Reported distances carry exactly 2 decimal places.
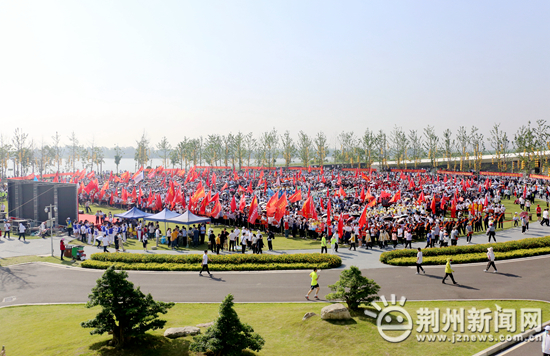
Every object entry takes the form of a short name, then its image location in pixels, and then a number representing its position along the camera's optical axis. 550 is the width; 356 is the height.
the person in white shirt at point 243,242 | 22.83
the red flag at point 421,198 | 32.66
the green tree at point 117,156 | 97.03
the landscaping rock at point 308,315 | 11.43
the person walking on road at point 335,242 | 23.05
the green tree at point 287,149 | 106.45
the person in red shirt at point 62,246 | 21.95
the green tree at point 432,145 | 92.52
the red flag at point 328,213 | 25.86
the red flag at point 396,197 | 33.00
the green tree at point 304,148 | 106.18
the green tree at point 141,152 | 107.83
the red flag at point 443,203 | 31.63
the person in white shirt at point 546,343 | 9.05
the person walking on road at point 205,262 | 18.73
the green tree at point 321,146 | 107.12
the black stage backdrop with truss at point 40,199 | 31.72
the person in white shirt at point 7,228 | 28.55
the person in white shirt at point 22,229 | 28.14
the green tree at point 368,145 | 96.69
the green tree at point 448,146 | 90.39
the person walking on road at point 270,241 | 23.53
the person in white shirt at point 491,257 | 17.67
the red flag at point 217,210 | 30.52
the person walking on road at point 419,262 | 18.16
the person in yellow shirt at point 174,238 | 24.61
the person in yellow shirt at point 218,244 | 22.69
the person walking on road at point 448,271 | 16.36
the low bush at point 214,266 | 19.56
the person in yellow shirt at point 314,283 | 14.86
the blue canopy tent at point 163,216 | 26.16
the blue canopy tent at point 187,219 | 25.28
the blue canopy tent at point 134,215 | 27.64
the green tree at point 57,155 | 107.45
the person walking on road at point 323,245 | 21.79
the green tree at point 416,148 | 102.15
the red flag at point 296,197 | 29.63
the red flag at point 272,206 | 27.33
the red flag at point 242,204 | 31.03
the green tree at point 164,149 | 113.36
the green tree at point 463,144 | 92.25
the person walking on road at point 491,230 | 23.70
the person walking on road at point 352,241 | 23.49
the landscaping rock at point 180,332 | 10.30
